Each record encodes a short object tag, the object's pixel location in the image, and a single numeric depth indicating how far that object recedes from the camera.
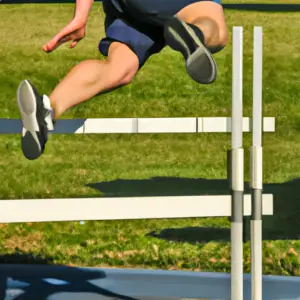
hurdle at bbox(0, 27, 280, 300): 5.66
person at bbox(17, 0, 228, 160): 6.17
